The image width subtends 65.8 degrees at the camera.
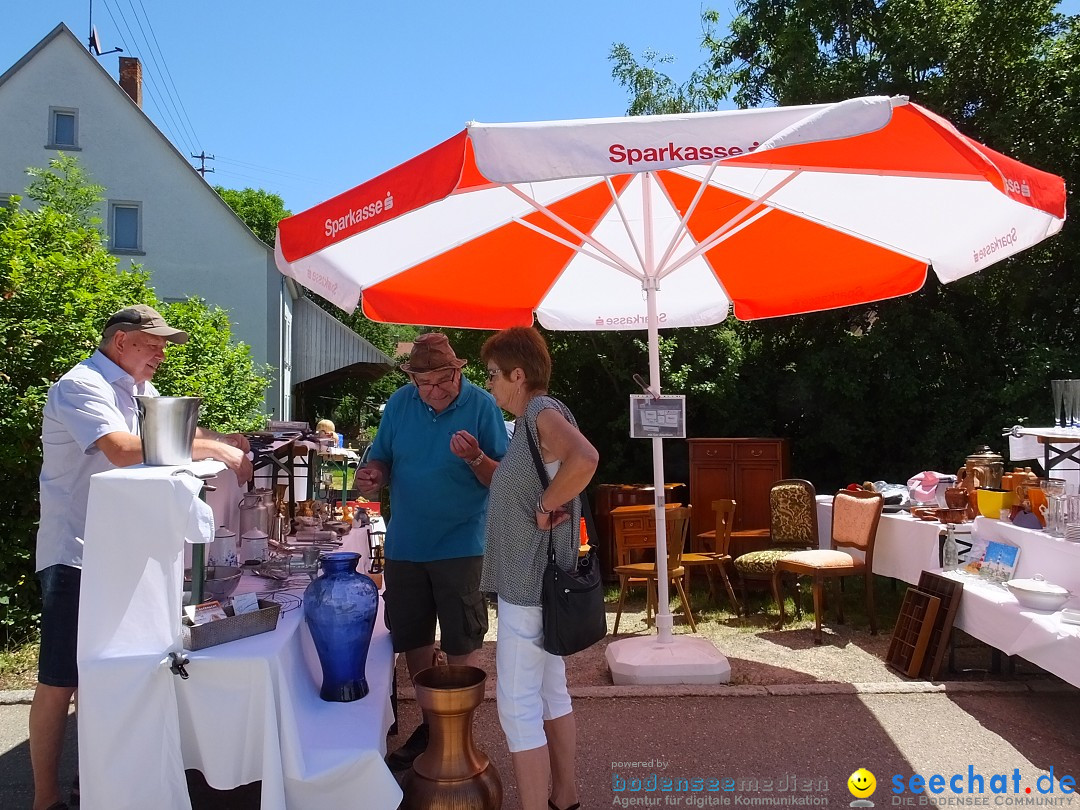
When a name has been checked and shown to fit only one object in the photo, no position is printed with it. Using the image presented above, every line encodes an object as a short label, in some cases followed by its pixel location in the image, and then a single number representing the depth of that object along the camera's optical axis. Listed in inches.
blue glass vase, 108.2
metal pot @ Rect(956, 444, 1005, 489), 200.5
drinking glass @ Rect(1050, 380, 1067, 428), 188.1
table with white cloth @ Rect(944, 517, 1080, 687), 145.6
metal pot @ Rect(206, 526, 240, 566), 128.1
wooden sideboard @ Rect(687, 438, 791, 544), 317.1
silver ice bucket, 98.1
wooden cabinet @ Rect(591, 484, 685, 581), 313.3
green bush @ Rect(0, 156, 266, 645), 192.7
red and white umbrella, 120.9
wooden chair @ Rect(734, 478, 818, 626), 260.5
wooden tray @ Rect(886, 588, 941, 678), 182.1
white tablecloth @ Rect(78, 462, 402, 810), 91.3
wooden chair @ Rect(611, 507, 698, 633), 220.1
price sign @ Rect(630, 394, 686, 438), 171.3
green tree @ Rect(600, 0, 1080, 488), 366.0
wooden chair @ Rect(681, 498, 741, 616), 248.5
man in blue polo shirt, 135.0
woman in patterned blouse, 104.6
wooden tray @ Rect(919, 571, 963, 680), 179.0
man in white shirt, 108.0
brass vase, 108.7
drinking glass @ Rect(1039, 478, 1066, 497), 169.6
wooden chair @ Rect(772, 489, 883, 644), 219.6
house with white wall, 716.7
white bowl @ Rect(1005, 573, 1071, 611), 154.5
